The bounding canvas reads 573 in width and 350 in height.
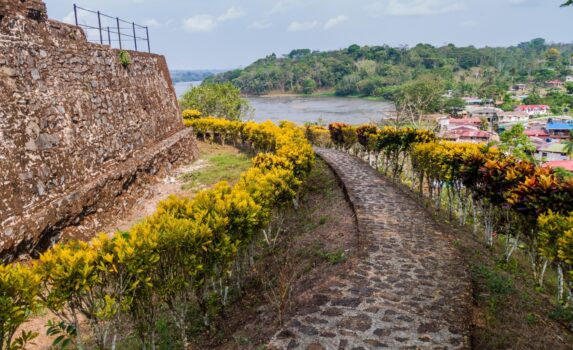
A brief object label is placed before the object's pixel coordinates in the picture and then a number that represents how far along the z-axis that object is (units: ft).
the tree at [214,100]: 107.55
